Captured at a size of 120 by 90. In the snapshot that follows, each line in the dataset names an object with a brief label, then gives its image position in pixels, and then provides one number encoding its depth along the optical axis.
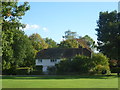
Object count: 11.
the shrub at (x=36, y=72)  58.22
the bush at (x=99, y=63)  53.69
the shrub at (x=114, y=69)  61.95
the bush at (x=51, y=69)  59.09
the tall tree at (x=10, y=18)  26.05
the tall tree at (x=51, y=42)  118.10
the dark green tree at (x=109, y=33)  50.01
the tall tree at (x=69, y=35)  99.93
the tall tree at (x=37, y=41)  88.78
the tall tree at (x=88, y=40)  113.03
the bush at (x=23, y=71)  57.78
